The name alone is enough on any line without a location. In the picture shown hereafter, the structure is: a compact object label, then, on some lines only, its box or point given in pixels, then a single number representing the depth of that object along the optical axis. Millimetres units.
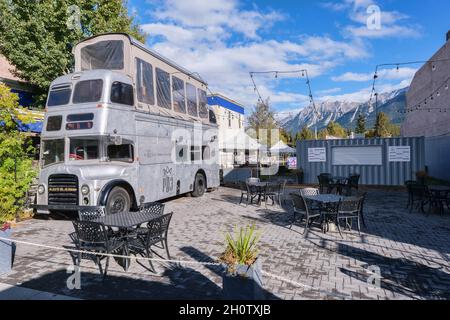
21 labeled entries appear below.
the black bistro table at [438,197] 9398
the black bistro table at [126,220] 5262
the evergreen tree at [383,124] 43294
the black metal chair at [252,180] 12240
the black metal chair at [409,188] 10198
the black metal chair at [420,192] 9602
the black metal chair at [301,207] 7613
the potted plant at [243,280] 3430
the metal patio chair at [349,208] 7348
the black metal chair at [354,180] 12994
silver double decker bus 8445
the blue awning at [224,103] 33844
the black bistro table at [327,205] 7664
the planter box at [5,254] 5105
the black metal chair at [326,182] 13000
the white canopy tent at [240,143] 25609
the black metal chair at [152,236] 5285
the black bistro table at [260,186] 11227
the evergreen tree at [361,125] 56375
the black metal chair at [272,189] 11172
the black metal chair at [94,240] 4961
